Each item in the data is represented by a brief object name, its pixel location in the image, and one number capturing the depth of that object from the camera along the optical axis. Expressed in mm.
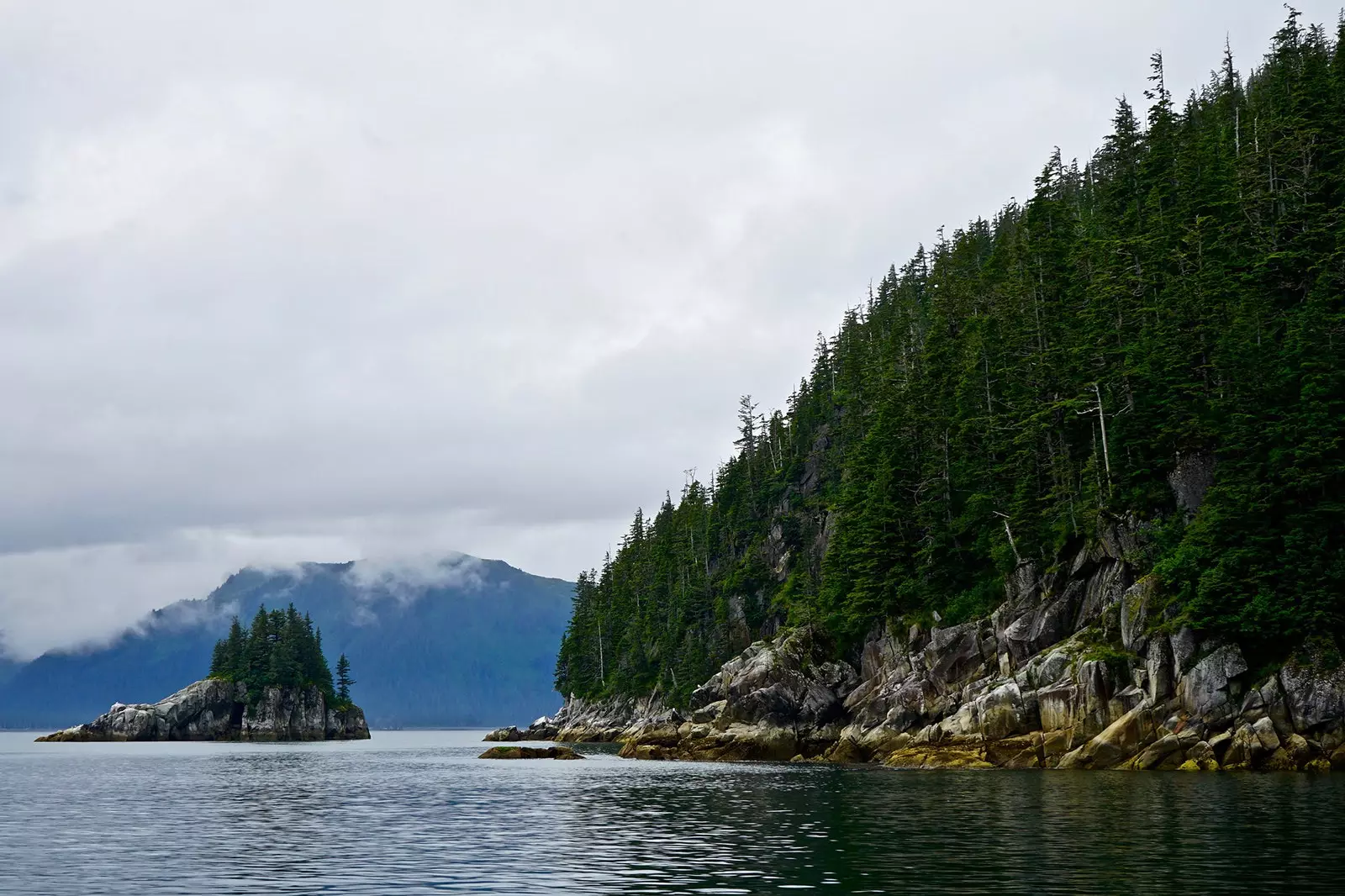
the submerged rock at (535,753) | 113500
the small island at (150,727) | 197875
